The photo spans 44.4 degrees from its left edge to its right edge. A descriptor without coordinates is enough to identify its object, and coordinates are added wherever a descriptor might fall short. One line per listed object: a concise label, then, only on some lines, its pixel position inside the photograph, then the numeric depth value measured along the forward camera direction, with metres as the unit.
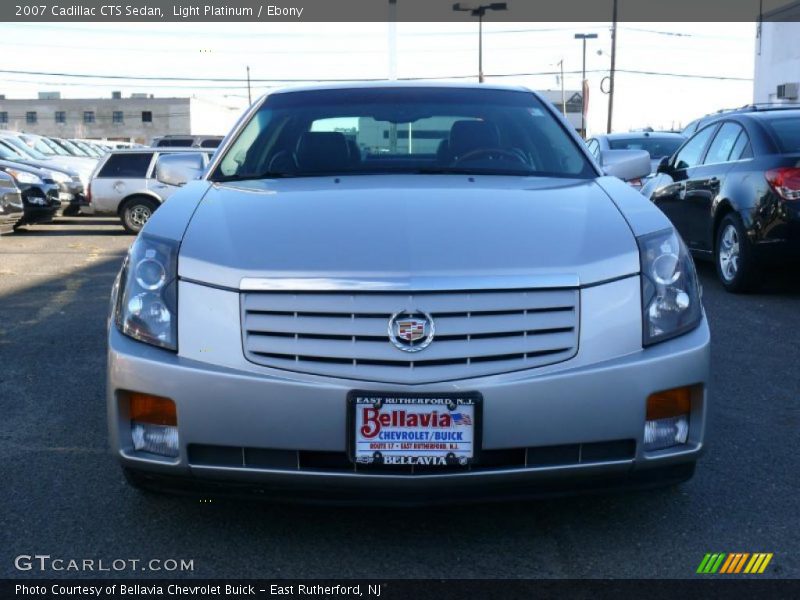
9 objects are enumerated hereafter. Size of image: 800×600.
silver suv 16.03
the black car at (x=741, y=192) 7.25
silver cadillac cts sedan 2.79
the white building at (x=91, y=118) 77.70
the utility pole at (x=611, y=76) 38.52
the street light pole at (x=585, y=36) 44.66
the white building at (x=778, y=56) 38.59
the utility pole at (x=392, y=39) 22.26
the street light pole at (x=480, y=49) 40.78
